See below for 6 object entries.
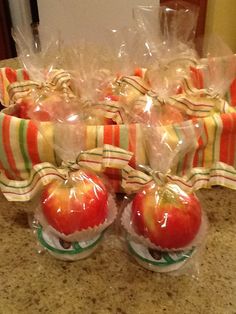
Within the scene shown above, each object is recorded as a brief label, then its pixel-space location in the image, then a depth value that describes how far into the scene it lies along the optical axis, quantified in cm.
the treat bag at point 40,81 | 64
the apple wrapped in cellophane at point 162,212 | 47
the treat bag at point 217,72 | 71
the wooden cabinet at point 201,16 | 142
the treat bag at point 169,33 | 79
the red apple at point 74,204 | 48
